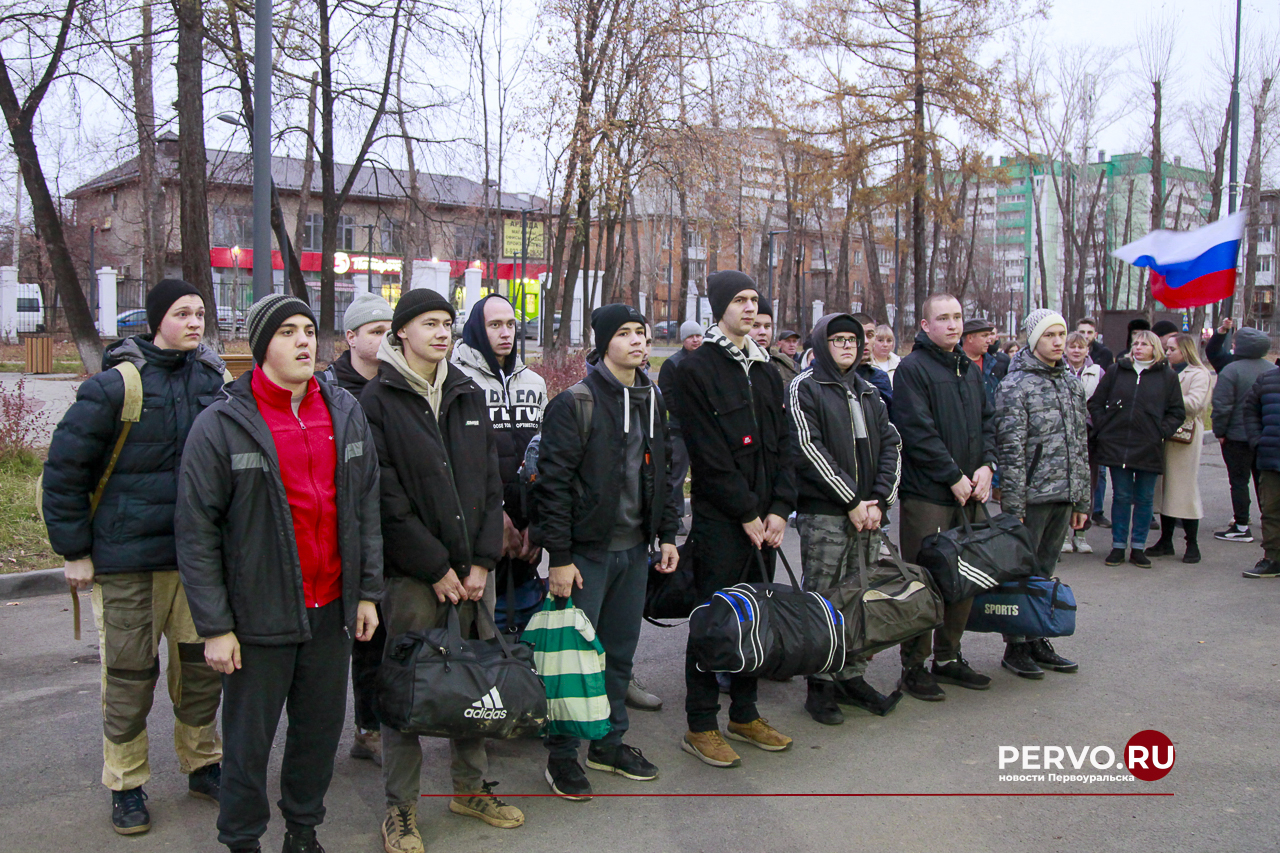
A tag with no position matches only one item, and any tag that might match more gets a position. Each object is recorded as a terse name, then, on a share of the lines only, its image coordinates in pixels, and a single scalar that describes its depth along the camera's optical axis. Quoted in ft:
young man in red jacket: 10.14
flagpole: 61.46
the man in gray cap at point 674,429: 15.33
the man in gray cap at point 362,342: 14.80
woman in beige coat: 27.43
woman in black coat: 26.68
